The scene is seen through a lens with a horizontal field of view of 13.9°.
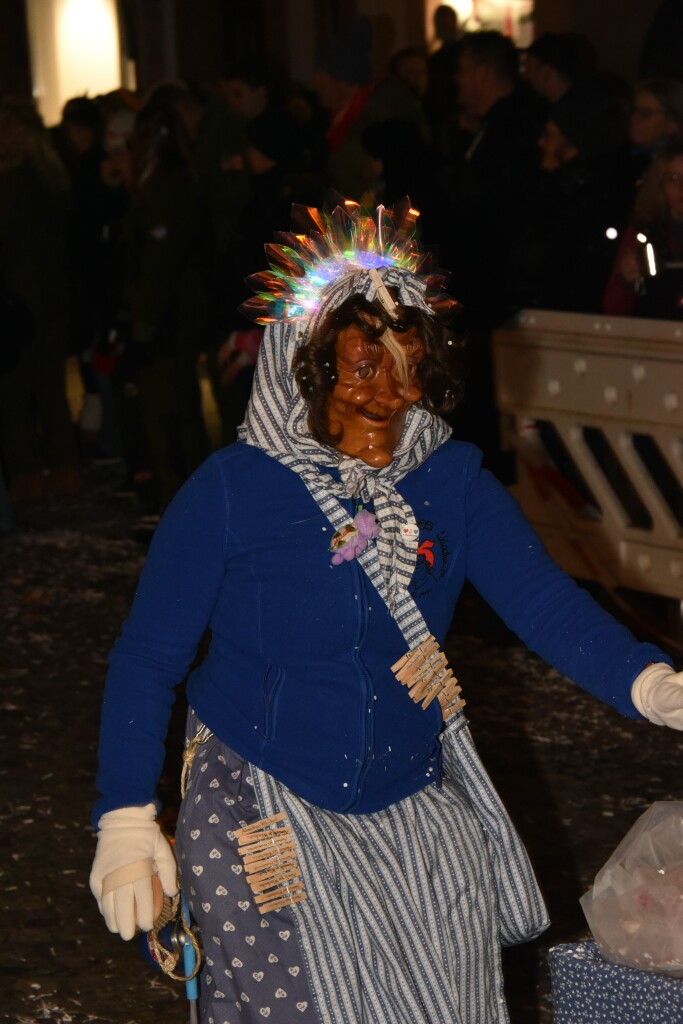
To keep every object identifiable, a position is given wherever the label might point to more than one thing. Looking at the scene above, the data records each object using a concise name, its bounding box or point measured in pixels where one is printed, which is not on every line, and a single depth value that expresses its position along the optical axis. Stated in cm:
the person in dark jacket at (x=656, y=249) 1046
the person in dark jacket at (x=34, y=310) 1479
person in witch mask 425
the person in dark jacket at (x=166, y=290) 1335
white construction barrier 1054
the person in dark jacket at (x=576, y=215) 1128
